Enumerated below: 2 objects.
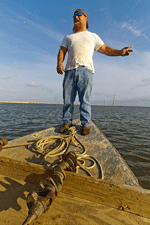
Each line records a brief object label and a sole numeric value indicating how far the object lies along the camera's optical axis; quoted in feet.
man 8.80
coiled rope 5.63
